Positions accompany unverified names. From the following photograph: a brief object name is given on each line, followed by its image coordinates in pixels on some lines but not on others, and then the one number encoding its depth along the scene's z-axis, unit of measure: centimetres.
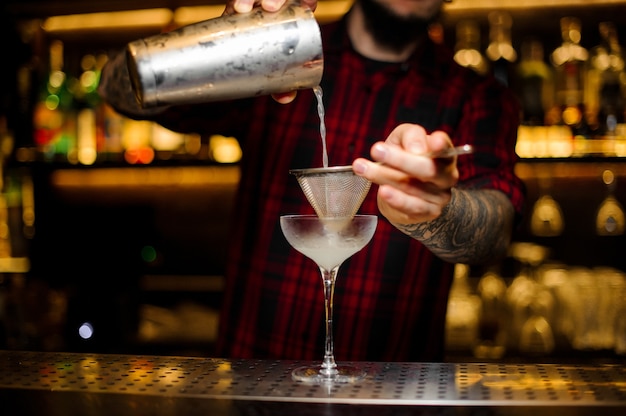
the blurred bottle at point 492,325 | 300
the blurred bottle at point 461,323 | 302
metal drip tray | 120
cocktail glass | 143
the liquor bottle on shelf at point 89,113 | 331
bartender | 213
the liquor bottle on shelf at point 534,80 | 319
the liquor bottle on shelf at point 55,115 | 336
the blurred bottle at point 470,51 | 318
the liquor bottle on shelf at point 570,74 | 310
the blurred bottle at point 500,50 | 318
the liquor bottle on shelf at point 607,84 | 303
